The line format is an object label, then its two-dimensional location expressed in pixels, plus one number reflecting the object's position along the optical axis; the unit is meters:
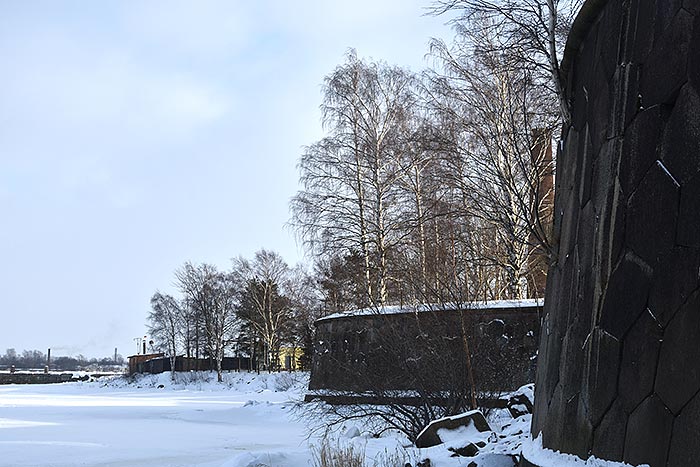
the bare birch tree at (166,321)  65.94
